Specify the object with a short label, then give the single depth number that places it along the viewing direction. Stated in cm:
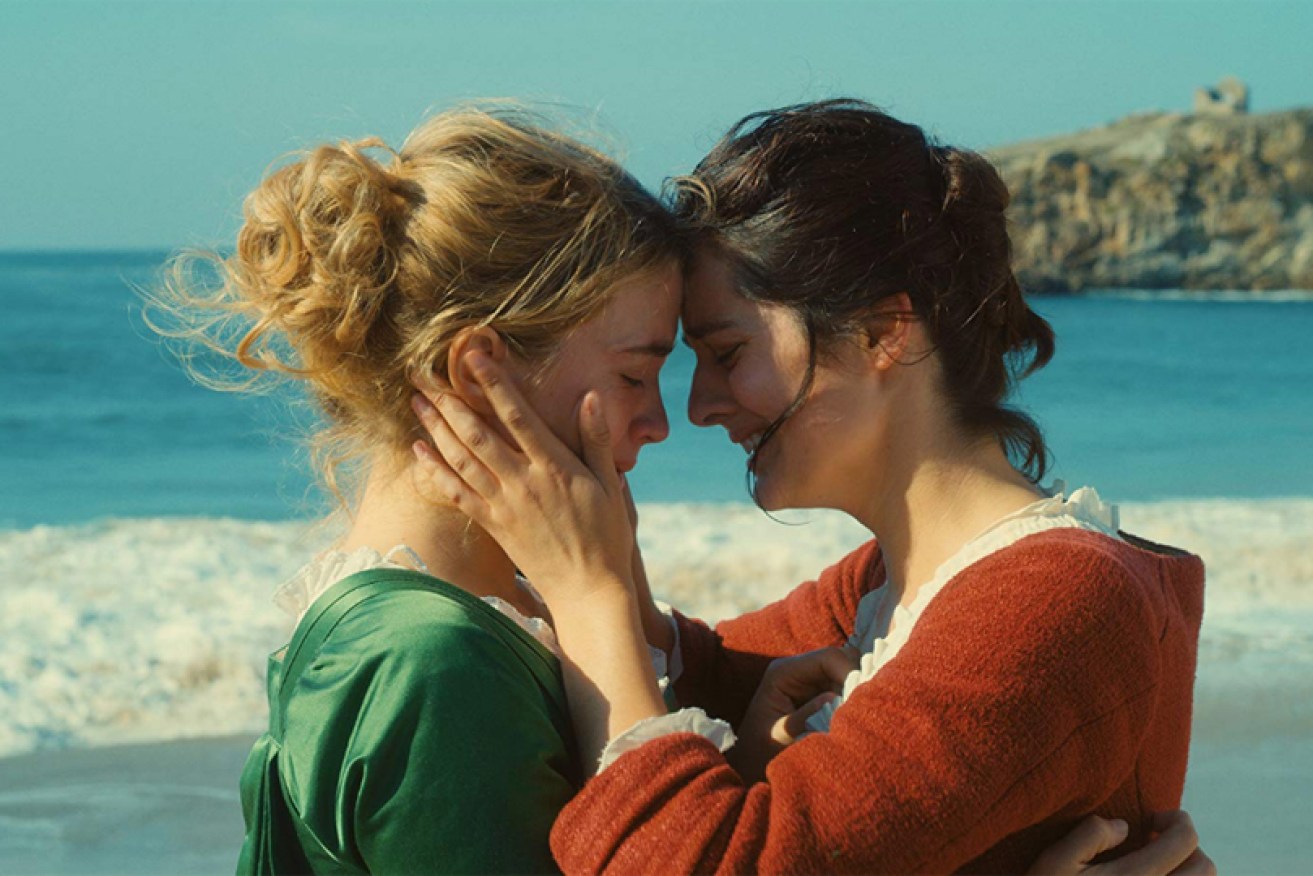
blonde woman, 205
